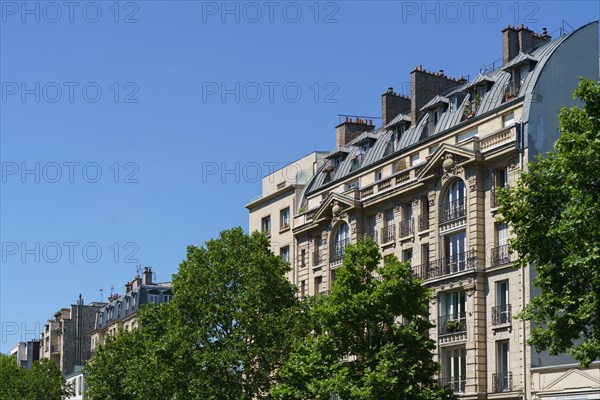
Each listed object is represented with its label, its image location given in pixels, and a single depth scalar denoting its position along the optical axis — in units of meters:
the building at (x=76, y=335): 136.62
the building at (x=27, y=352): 164.12
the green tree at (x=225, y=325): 55.72
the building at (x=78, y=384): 123.12
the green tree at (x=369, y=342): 44.03
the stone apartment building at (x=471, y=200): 51.84
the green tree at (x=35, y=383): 95.56
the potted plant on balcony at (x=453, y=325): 54.47
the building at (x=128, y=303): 111.88
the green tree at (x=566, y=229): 32.66
